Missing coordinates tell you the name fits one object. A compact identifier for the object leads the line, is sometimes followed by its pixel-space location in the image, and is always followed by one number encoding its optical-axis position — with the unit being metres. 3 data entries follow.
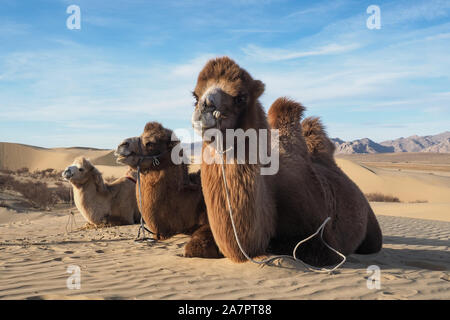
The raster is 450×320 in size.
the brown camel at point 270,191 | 3.46
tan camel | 8.05
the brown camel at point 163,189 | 5.42
